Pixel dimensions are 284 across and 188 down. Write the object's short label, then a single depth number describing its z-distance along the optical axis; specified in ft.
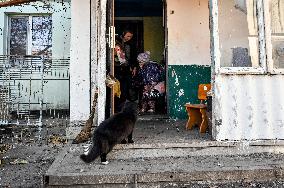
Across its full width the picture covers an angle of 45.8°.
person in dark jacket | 26.45
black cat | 14.67
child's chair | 21.22
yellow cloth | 21.31
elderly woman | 26.86
